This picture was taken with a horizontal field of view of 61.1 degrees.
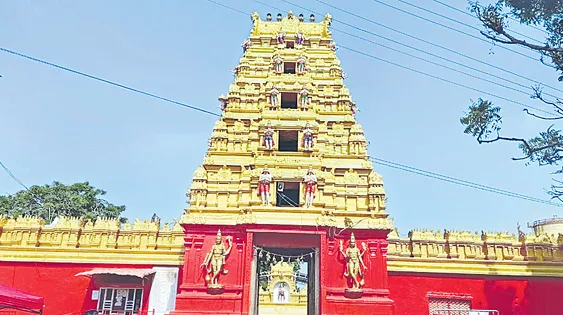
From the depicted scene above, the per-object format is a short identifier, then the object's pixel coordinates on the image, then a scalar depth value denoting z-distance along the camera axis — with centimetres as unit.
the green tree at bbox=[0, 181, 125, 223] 3859
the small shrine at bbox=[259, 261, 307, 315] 3033
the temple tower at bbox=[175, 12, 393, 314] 1630
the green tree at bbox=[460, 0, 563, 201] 1274
